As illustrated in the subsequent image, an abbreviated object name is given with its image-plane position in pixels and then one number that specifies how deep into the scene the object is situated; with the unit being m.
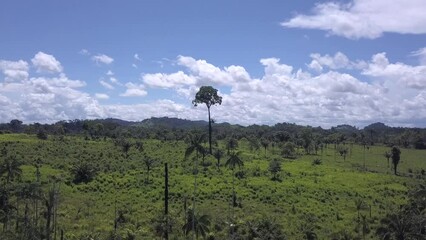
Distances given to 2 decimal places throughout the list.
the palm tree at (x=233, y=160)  85.19
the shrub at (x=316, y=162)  121.43
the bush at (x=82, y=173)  90.57
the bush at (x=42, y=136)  135.75
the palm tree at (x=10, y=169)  77.62
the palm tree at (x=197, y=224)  61.19
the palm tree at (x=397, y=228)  60.62
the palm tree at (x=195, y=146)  79.18
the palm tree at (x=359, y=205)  78.95
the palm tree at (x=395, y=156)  125.75
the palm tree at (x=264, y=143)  153.25
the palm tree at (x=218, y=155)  104.86
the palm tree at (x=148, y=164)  94.60
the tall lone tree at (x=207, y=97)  119.50
